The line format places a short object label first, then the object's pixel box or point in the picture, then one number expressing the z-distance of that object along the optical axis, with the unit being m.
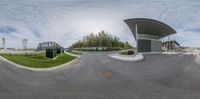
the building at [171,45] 30.49
